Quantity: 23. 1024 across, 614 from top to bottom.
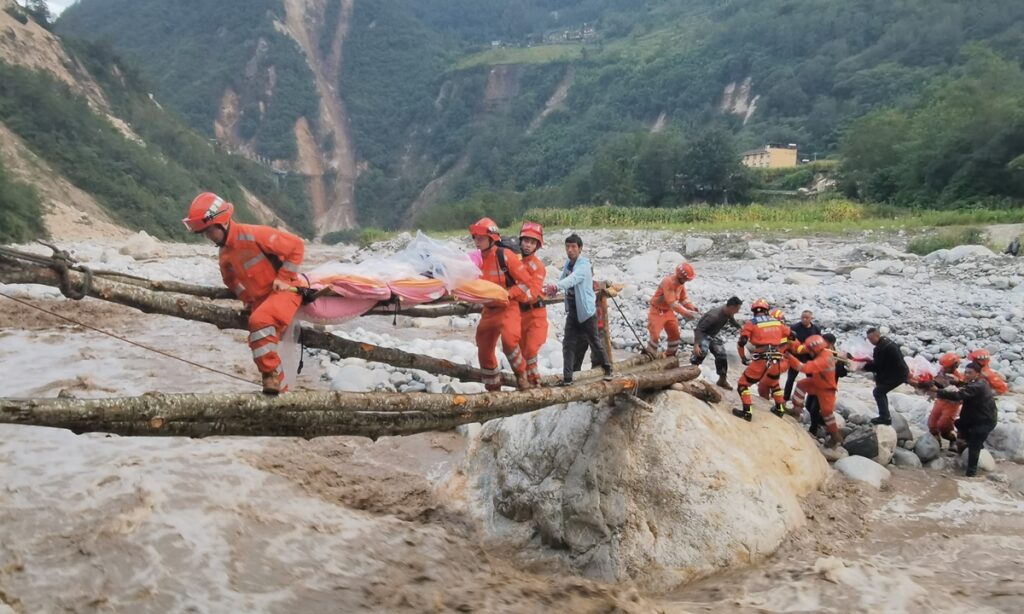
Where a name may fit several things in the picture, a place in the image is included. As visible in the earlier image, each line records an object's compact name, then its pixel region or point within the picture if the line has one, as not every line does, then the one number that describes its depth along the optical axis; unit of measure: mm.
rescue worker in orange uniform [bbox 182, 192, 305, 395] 4129
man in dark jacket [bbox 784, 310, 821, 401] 8271
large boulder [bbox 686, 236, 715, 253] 22492
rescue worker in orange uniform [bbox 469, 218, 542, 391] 5422
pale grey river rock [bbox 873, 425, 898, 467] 7301
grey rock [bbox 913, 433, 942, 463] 7445
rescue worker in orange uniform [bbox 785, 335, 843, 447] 7312
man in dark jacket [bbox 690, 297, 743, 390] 8219
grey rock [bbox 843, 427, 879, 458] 7215
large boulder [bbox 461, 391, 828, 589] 5180
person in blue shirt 5969
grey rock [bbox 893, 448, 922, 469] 7367
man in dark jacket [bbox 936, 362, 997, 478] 6883
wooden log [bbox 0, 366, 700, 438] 3156
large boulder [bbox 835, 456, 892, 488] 6770
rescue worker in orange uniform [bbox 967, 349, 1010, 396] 7132
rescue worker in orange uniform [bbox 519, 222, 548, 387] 5664
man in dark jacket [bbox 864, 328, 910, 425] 7867
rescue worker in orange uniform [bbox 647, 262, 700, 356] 8047
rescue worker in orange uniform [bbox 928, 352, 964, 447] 7616
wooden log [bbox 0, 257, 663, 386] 3531
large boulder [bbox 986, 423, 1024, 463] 7428
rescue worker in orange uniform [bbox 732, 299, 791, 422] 7320
